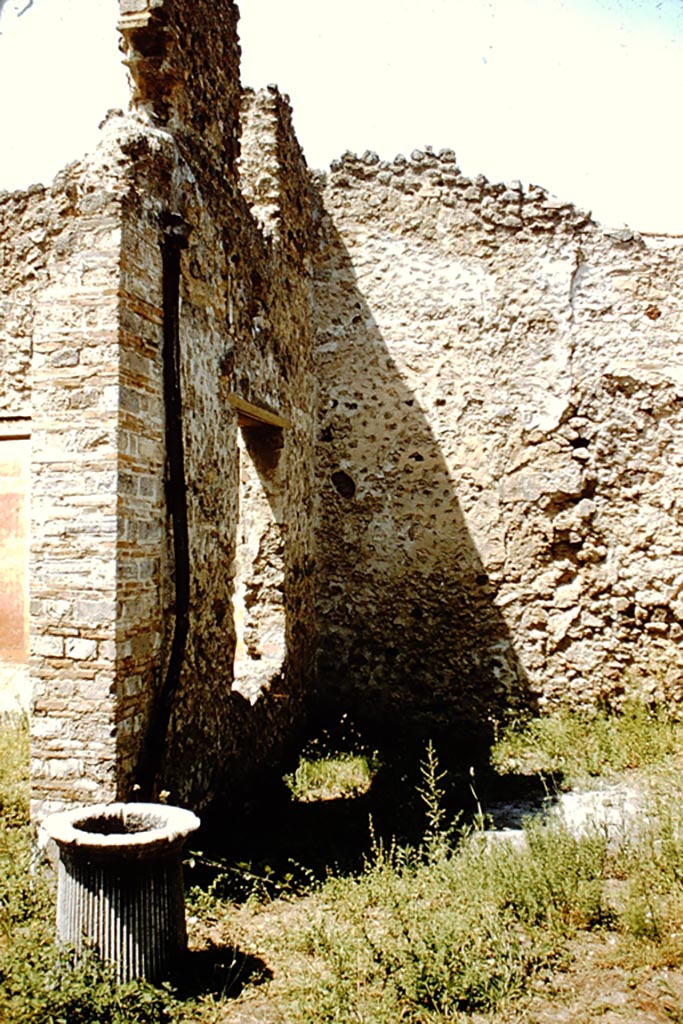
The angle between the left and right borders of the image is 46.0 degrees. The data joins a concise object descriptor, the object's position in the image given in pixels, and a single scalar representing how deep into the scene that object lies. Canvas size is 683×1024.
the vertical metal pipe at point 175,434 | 3.87
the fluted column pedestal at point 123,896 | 2.81
